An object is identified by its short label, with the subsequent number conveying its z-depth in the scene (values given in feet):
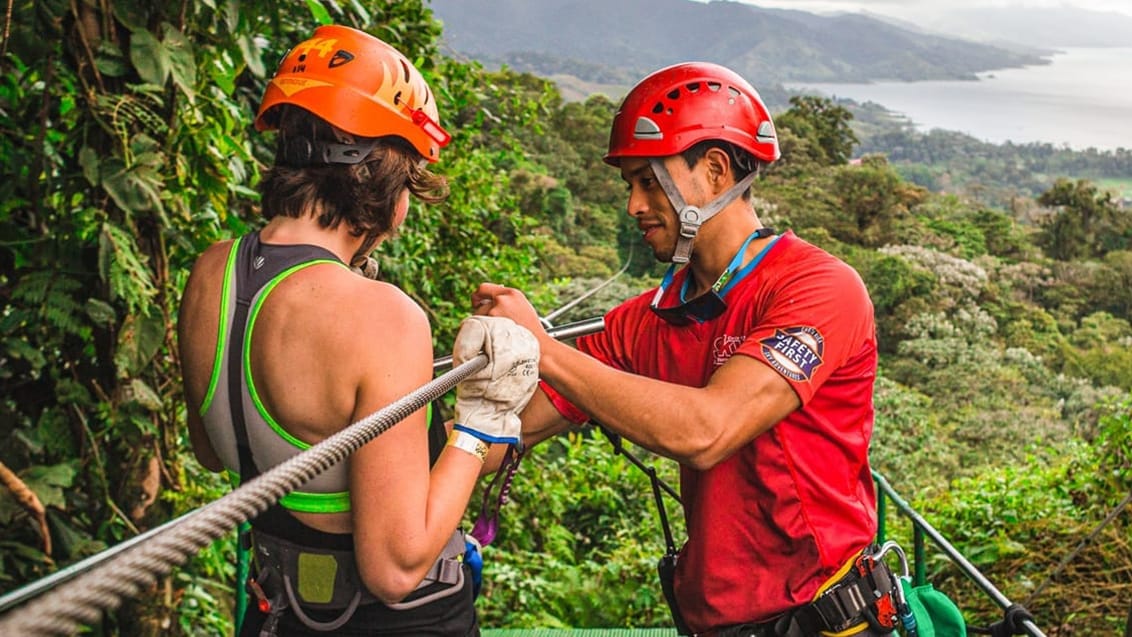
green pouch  7.51
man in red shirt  6.86
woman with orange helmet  5.45
